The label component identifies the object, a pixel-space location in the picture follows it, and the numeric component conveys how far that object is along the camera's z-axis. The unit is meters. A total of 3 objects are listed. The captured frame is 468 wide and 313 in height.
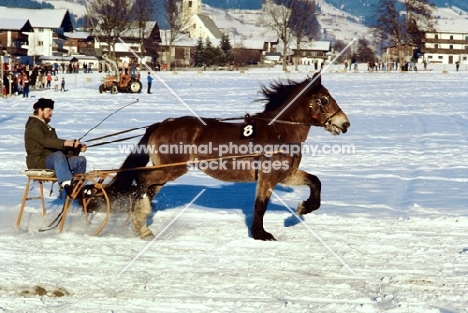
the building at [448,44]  141.25
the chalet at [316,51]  161.00
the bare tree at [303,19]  112.88
